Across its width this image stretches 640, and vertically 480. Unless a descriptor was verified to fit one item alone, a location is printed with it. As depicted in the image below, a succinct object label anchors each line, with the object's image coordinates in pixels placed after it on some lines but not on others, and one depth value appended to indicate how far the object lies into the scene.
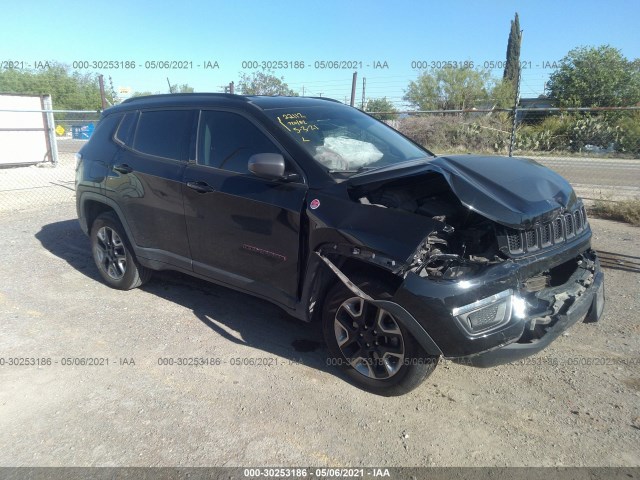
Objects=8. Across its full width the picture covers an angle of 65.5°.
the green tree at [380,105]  19.34
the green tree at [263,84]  20.89
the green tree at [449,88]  26.81
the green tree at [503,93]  25.66
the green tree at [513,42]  37.76
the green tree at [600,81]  26.94
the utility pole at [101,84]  12.89
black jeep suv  2.92
